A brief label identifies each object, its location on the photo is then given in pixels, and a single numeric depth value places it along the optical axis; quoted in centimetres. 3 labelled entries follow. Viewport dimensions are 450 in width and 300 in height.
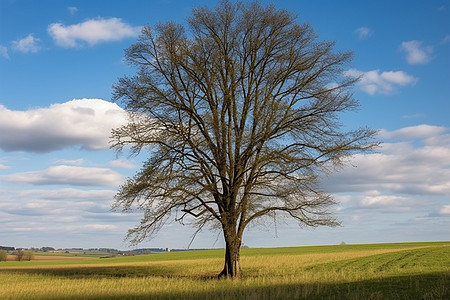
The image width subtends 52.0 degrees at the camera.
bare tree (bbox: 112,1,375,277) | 2552
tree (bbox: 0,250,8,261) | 8081
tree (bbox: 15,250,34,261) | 8498
